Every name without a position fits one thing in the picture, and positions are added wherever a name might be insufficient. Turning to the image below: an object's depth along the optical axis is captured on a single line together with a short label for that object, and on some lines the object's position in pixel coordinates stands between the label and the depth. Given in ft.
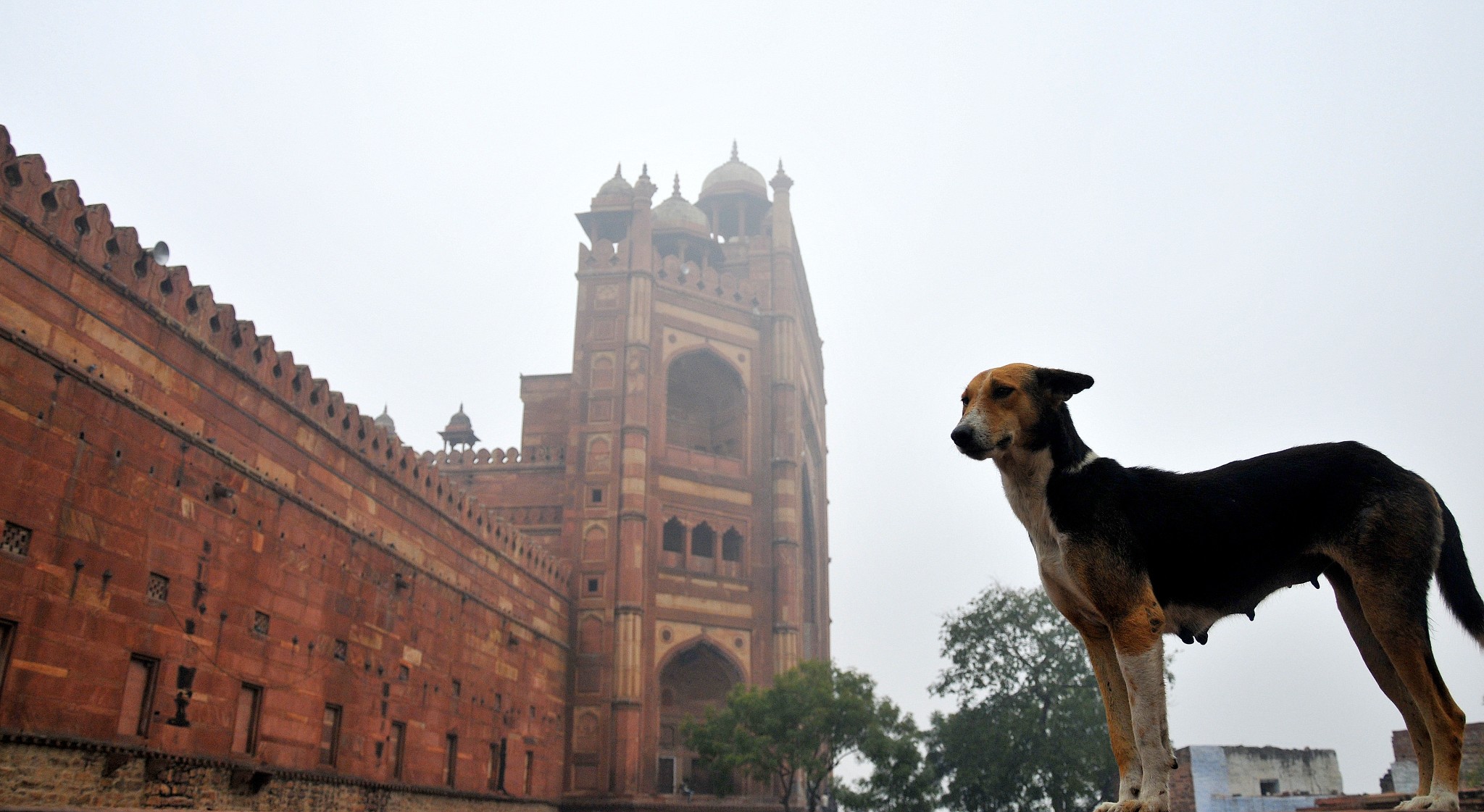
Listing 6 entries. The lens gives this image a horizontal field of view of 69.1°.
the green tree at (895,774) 85.87
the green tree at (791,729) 84.89
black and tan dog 10.72
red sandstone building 35.29
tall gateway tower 92.89
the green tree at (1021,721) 93.30
